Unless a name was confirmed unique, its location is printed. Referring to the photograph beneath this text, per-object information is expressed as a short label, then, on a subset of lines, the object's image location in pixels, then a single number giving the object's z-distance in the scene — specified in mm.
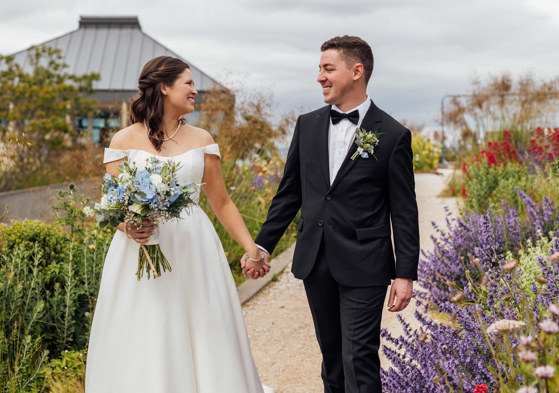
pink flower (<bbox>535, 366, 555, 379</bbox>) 1517
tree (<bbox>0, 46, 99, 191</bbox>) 14164
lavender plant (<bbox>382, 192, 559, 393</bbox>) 2625
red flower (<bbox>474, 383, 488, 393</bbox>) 2035
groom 2895
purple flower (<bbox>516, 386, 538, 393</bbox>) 1584
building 20875
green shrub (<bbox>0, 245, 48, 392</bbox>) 3865
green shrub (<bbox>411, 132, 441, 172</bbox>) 18859
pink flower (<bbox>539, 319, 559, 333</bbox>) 1568
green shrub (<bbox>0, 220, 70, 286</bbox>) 4609
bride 3043
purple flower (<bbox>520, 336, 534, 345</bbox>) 1581
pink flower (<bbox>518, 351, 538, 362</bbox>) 1546
